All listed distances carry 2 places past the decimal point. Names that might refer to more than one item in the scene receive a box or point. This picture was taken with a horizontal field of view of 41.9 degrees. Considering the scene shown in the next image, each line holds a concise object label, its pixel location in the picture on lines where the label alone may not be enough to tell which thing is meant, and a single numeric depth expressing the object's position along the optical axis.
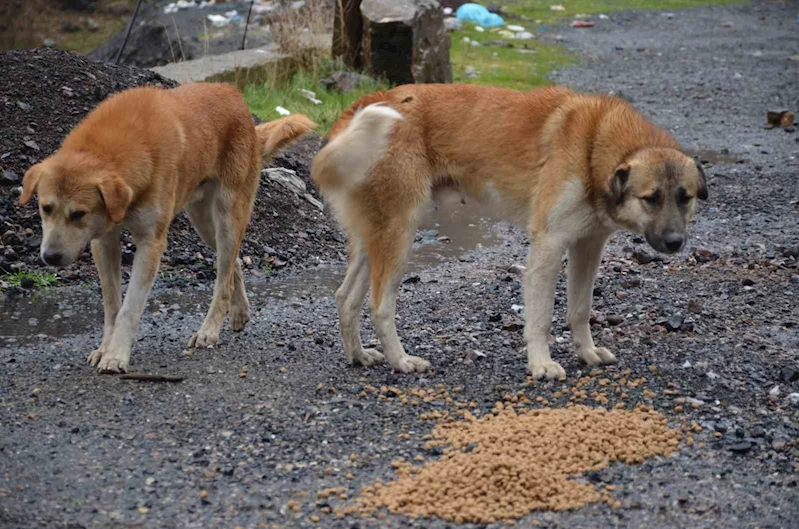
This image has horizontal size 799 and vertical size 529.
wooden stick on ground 5.88
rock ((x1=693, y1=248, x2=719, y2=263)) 8.64
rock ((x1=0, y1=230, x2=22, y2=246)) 8.27
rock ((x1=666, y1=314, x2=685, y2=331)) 6.87
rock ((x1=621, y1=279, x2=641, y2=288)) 7.93
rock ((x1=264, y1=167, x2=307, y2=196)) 10.07
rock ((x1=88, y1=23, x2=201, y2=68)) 17.08
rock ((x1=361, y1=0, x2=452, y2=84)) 13.79
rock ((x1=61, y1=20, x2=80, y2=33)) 20.94
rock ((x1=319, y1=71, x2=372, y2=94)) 13.56
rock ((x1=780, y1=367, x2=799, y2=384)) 5.90
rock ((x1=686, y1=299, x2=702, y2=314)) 7.23
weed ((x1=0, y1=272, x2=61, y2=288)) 7.88
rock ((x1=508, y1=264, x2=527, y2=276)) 8.38
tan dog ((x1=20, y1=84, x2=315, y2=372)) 5.79
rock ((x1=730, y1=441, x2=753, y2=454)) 5.01
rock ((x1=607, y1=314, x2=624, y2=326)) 7.13
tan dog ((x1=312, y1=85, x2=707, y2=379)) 5.90
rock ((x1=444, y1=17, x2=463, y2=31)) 20.72
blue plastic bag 21.86
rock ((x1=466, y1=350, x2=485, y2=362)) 6.39
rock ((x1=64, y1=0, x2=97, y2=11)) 21.32
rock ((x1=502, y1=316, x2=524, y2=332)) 7.00
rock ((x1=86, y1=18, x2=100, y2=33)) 21.00
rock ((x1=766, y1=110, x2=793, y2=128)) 14.22
